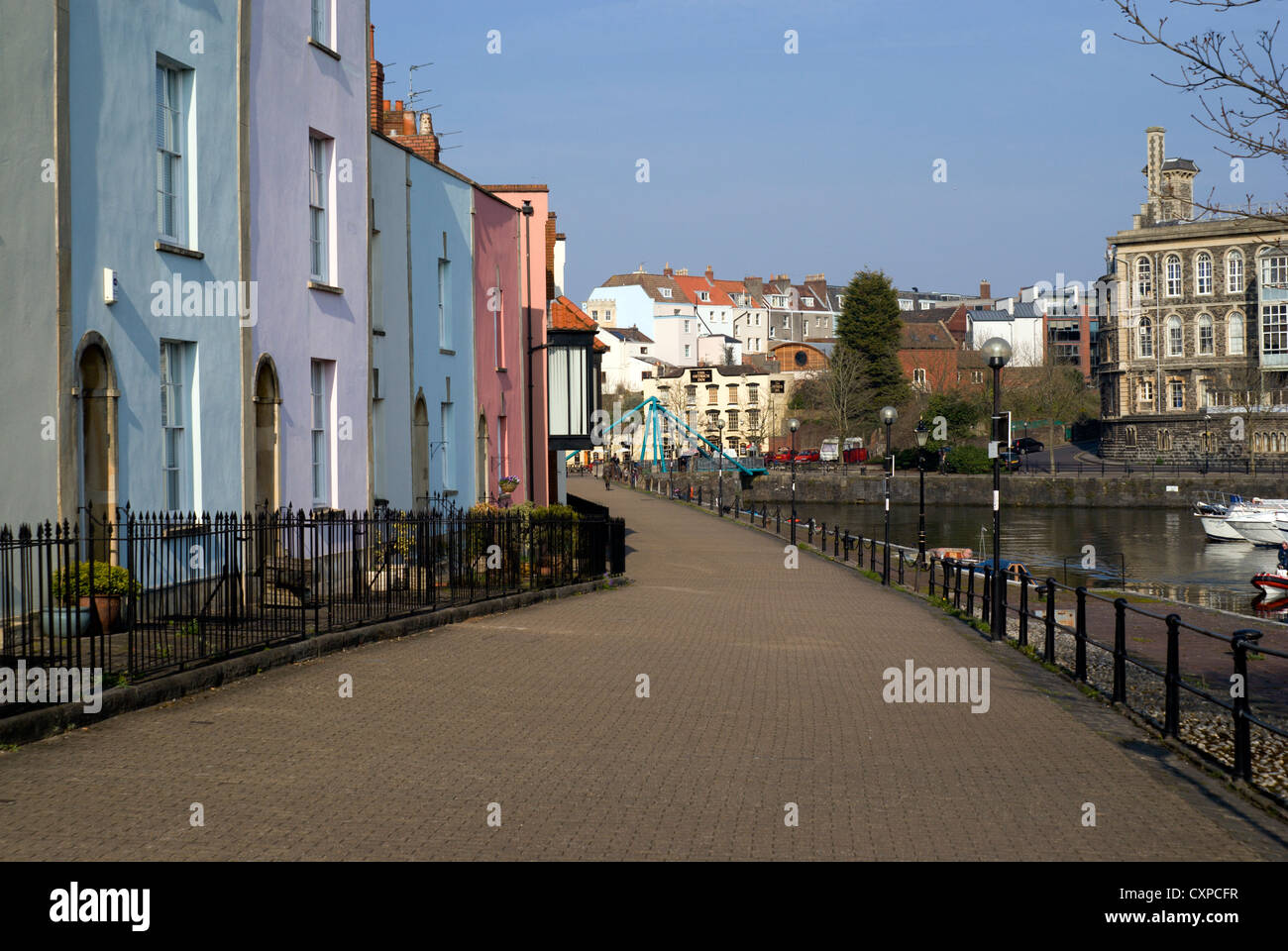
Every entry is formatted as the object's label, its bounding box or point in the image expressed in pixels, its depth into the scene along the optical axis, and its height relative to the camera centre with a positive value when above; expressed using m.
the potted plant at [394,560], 16.25 -1.29
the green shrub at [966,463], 82.94 -0.57
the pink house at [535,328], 32.41 +3.47
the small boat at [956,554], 39.72 -3.16
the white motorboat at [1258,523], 54.69 -3.18
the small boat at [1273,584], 34.66 -3.68
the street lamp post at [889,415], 38.19 +1.18
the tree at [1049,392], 91.94 +4.40
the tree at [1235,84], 9.61 +2.75
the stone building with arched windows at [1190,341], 82.94 +7.43
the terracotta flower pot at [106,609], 11.67 -1.30
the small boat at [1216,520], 55.94 -3.11
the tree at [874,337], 98.19 +9.12
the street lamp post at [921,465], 32.45 -0.33
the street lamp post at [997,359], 18.77 +1.40
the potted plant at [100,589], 11.51 -1.12
